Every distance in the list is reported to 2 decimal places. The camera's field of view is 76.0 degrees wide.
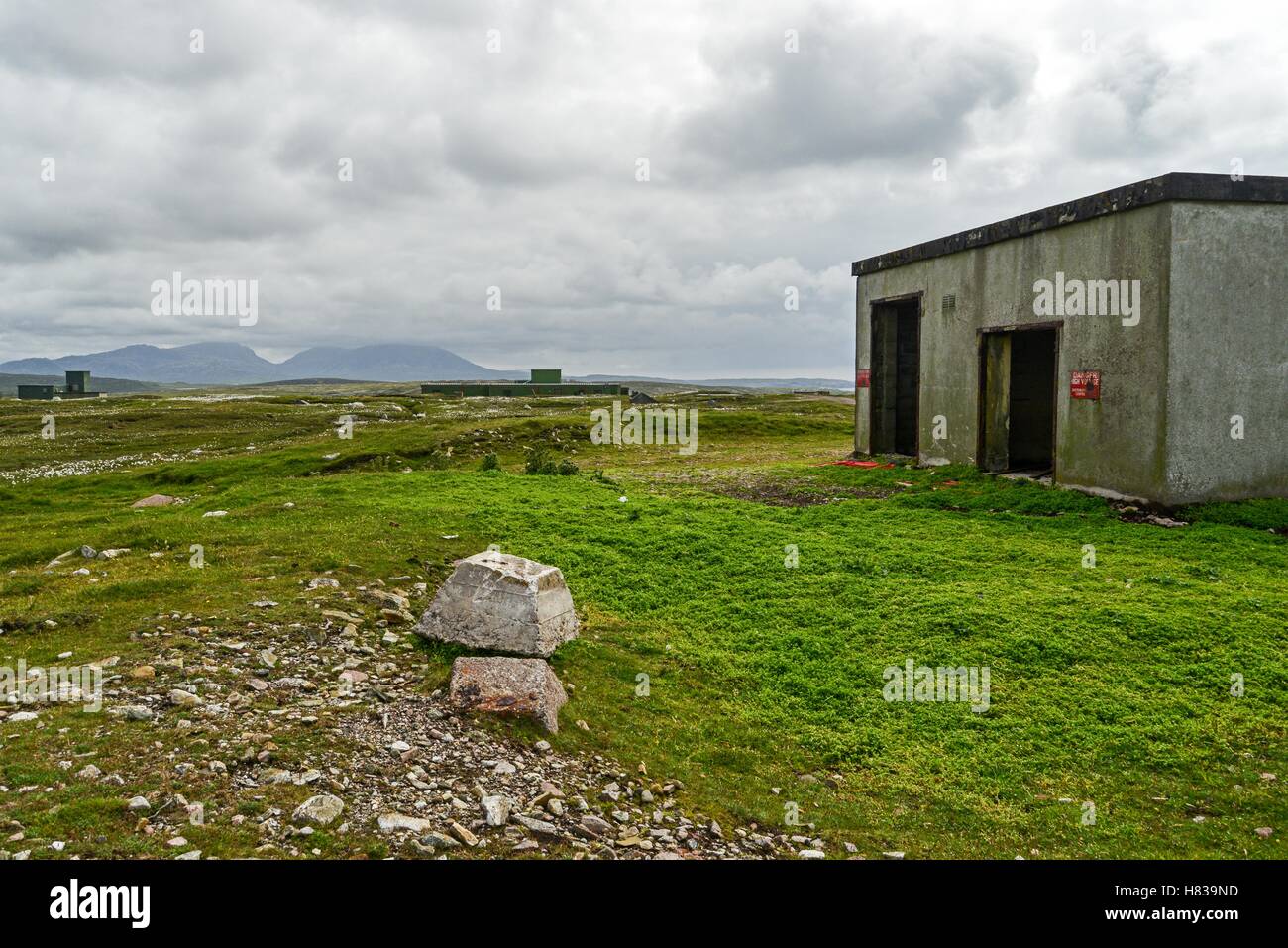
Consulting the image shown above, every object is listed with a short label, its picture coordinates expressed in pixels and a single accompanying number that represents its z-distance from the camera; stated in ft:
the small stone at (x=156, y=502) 70.74
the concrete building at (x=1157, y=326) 55.62
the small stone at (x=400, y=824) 19.55
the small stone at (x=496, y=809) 20.87
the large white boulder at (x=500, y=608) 31.89
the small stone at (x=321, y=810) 19.27
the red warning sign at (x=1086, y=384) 61.87
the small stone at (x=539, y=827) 20.79
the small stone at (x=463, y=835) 19.74
